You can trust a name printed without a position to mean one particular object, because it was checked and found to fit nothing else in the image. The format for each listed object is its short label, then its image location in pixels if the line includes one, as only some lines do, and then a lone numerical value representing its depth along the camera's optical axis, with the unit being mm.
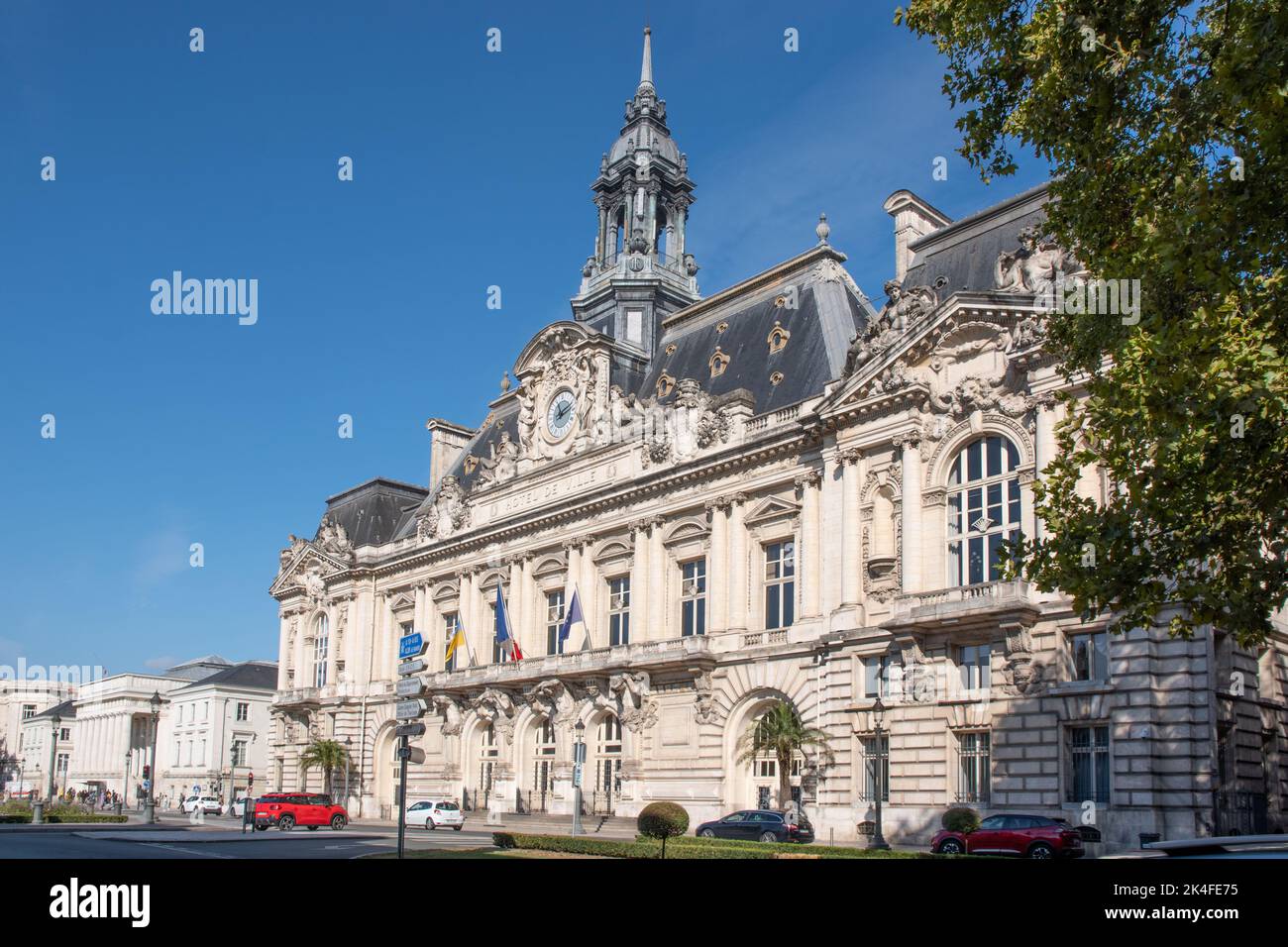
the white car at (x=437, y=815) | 48344
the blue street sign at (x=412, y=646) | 25144
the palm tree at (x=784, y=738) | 39781
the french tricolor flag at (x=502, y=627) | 52656
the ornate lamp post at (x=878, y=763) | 31312
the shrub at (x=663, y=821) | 30281
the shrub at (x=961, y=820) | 32844
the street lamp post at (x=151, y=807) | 59322
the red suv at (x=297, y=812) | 50000
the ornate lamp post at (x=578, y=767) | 44812
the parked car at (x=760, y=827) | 36219
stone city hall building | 33656
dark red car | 28359
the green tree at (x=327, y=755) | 64312
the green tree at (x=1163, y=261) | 16266
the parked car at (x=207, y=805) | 66800
